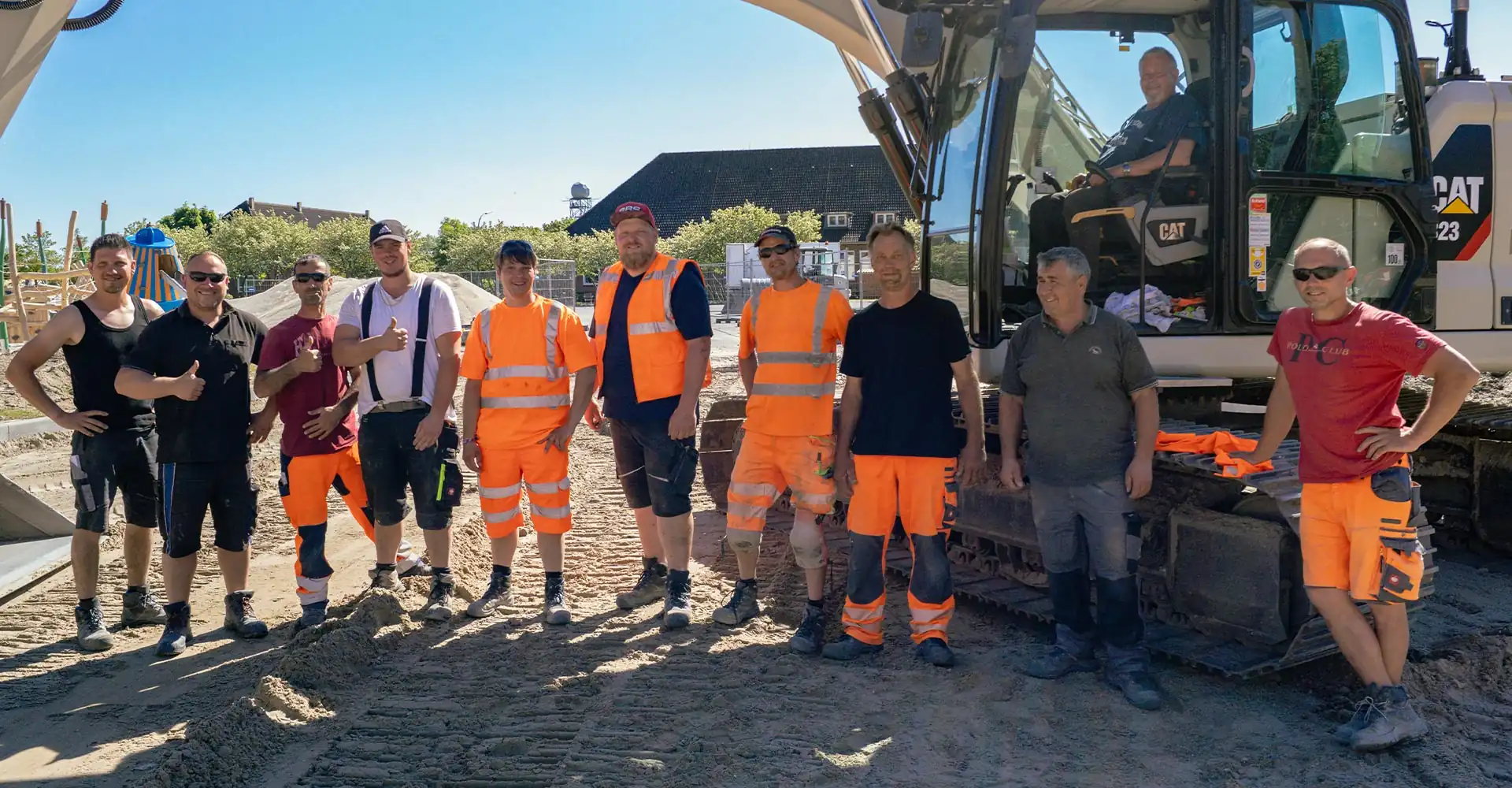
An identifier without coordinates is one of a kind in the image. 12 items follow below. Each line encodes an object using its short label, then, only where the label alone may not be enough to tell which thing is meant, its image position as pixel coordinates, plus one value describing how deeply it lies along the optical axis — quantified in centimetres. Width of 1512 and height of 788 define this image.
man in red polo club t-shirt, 350
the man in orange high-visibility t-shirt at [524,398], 499
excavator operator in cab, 474
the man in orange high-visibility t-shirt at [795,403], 471
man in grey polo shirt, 412
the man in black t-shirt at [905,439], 441
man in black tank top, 493
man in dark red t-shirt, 500
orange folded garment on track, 404
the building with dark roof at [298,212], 6206
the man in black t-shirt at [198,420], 485
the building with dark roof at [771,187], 4822
